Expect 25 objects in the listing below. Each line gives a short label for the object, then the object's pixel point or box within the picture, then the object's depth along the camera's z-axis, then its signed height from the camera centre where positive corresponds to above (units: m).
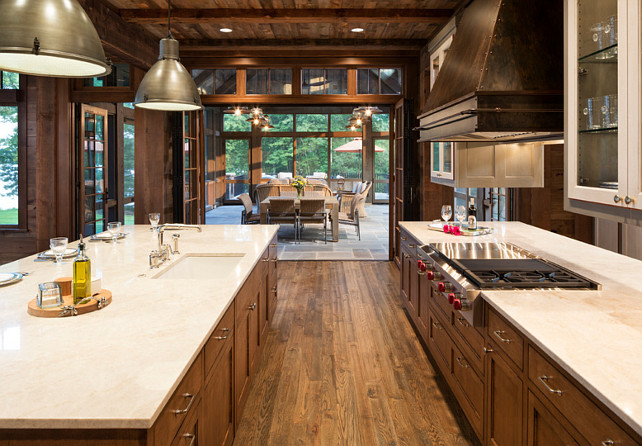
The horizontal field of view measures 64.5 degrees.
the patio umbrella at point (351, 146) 14.52 +1.74
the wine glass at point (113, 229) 3.59 -0.16
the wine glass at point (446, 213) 4.20 -0.05
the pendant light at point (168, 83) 2.97 +0.73
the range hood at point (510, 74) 2.46 +0.67
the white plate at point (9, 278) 2.19 -0.31
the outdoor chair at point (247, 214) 8.62 -0.12
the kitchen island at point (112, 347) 1.10 -0.40
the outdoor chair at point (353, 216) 8.95 -0.17
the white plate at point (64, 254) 2.83 -0.27
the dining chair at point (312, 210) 8.37 -0.05
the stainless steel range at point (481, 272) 2.23 -0.33
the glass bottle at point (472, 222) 3.96 -0.12
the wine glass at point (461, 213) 4.07 -0.05
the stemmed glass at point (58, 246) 2.63 -0.20
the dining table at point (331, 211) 8.67 -0.07
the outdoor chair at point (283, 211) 8.41 -0.07
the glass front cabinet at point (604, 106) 1.71 +0.38
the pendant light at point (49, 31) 1.59 +0.57
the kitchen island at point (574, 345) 1.28 -0.42
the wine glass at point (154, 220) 3.48 -0.09
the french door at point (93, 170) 6.22 +0.48
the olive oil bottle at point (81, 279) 1.84 -0.27
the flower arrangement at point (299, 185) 9.16 +0.39
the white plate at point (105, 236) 3.48 -0.20
